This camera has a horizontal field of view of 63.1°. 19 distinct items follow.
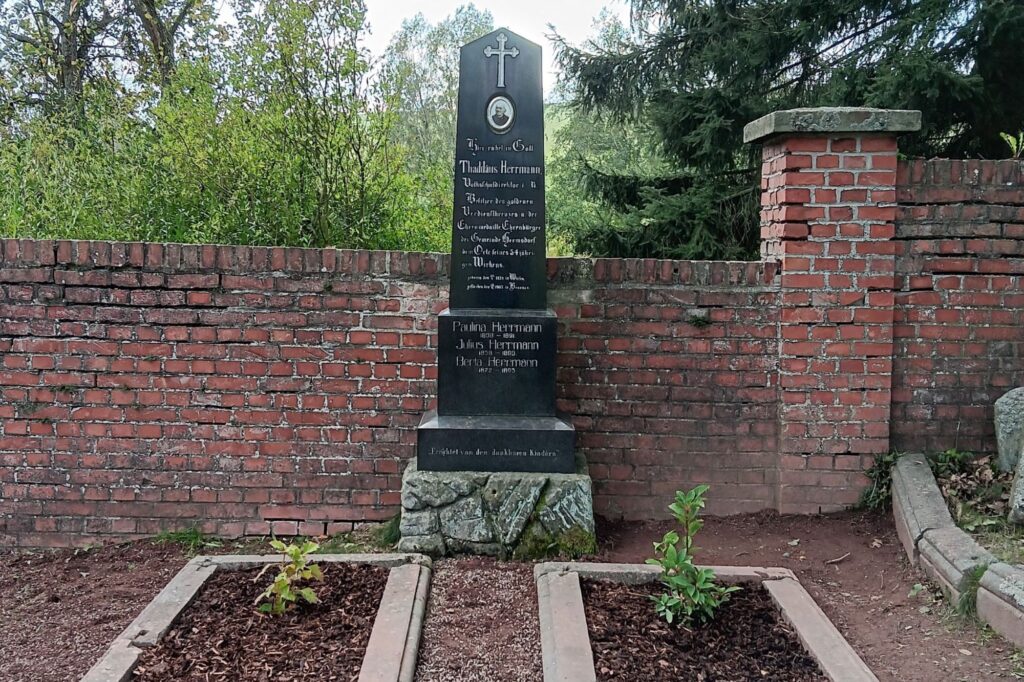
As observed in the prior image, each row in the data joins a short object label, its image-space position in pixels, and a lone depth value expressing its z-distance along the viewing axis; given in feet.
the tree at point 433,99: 21.45
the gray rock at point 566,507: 13.19
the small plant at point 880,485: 14.71
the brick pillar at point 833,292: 14.43
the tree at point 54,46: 34.76
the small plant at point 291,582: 10.88
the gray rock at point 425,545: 13.17
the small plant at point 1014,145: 14.67
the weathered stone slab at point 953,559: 11.34
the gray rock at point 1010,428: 14.19
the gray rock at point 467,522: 13.19
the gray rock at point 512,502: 13.15
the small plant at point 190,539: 14.69
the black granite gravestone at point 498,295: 13.46
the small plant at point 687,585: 10.77
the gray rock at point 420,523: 13.23
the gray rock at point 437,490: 13.24
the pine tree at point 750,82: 19.45
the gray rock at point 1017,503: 12.41
